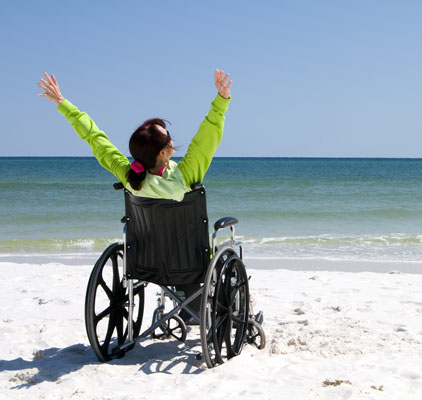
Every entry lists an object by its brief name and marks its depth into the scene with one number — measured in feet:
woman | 8.55
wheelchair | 8.73
